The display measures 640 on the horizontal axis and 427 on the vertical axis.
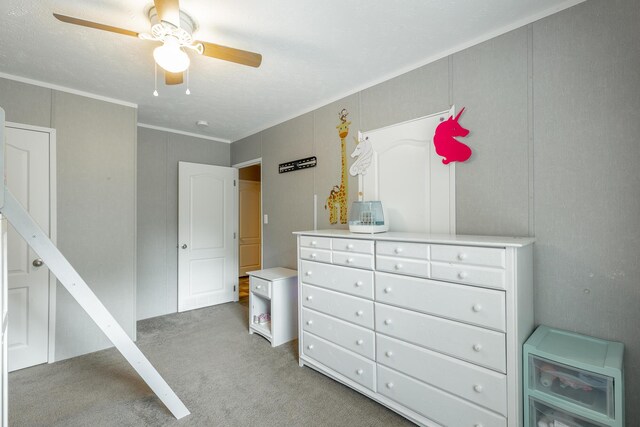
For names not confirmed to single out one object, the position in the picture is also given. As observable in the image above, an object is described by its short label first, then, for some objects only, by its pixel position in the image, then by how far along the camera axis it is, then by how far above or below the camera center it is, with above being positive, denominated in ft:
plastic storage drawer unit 4.46 -2.73
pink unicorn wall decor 7.07 +1.75
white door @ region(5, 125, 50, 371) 8.59 -1.35
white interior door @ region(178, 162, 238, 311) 13.65 -0.95
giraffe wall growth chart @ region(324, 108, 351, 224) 9.84 +1.01
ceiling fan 5.05 +3.28
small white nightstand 10.14 -3.14
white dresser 5.09 -2.16
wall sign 10.98 +1.94
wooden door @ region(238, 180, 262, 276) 21.06 -0.88
